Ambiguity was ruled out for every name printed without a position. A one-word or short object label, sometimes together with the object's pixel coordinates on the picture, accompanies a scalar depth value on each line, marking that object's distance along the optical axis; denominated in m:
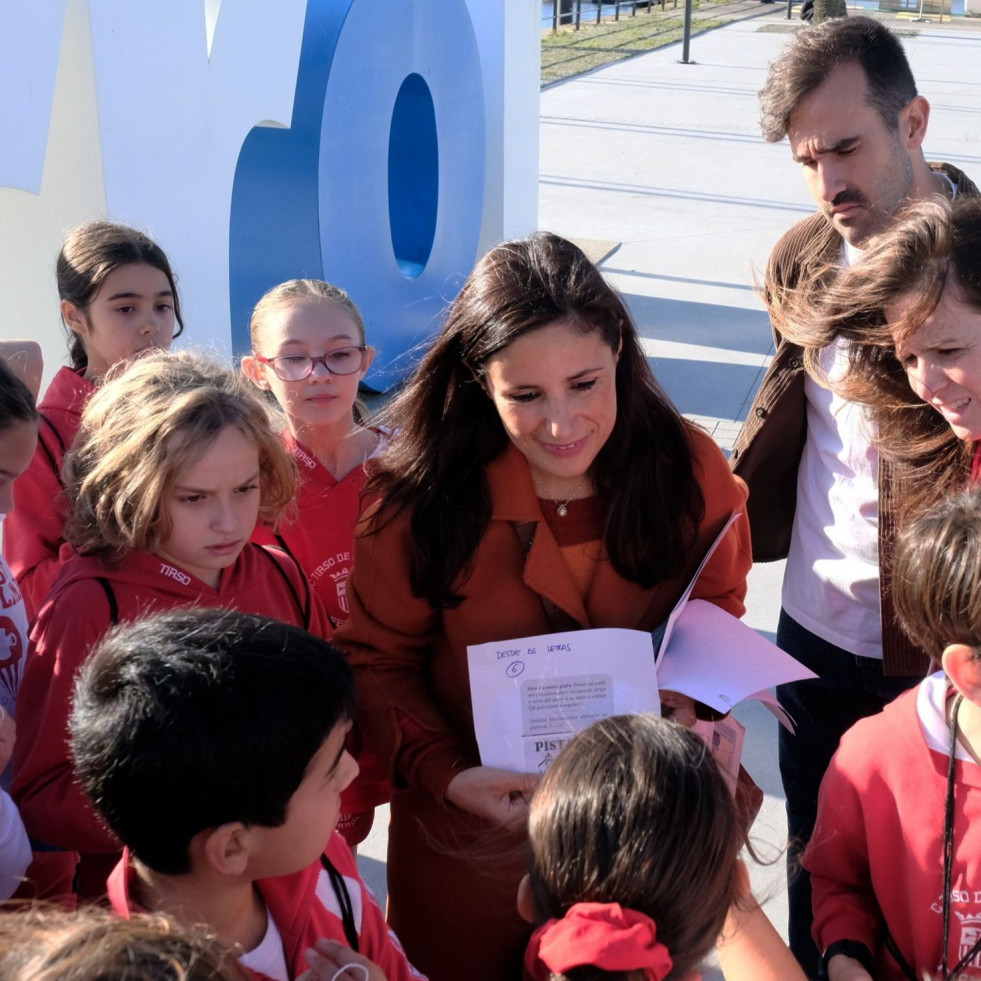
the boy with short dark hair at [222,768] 1.38
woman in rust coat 1.77
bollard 17.55
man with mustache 2.20
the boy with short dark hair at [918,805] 1.52
